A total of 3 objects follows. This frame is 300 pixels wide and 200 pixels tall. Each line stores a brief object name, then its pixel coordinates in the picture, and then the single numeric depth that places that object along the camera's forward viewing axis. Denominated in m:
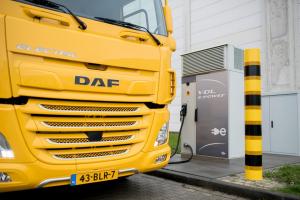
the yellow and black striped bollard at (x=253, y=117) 5.25
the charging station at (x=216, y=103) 6.98
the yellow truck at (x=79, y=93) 3.39
